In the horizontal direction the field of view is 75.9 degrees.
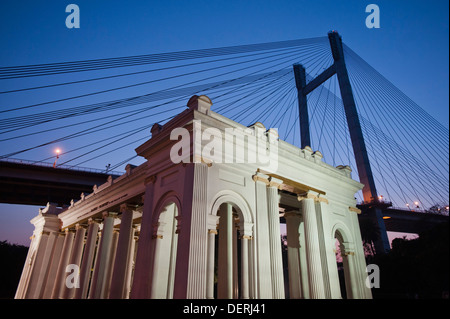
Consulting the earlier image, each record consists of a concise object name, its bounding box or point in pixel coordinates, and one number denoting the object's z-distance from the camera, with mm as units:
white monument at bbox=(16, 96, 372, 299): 13188
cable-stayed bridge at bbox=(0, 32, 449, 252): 42188
